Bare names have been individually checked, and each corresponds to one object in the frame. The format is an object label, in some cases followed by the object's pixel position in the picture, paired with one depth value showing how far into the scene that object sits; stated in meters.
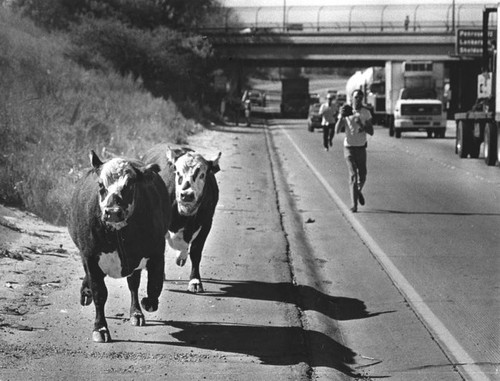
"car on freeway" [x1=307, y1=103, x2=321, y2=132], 59.69
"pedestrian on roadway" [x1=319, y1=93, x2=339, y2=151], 34.91
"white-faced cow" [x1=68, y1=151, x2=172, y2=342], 8.74
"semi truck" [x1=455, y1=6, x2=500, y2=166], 31.11
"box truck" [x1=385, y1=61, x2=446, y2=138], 51.81
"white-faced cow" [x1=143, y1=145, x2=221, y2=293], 10.83
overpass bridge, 83.75
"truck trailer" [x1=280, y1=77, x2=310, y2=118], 102.56
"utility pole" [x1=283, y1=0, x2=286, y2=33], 84.69
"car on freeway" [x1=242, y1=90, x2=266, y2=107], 126.71
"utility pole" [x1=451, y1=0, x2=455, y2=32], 81.19
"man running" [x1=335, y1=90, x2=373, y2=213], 18.94
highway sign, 42.03
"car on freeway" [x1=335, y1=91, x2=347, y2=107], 101.76
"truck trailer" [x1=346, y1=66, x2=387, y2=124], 68.12
